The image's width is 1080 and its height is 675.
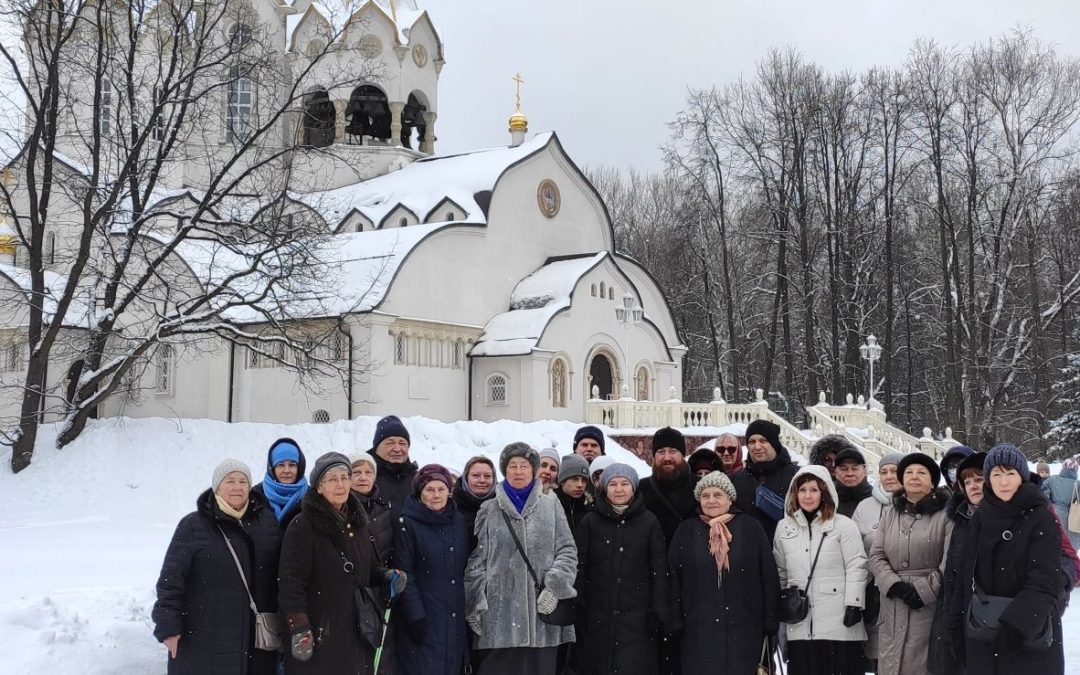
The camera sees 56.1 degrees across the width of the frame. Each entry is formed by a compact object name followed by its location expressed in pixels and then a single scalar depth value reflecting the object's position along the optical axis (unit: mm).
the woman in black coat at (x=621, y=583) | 5828
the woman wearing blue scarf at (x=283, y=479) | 5879
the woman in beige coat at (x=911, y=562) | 5715
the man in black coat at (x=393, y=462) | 6446
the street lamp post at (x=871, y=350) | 29328
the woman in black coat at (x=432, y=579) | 5720
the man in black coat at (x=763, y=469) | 6570
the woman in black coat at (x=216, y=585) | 5195
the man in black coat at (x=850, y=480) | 6434
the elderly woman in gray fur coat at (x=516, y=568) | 5828
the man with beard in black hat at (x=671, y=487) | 6438
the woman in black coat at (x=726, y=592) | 5680
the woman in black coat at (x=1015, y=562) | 5031
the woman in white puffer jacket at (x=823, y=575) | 5797
